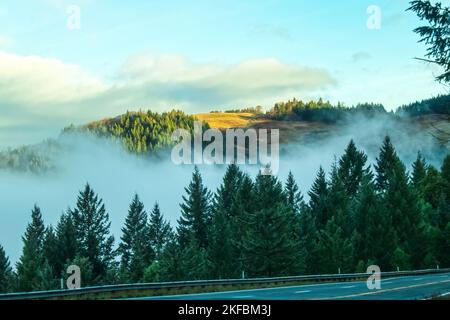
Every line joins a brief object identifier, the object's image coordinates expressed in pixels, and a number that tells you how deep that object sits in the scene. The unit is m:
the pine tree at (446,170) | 97.01
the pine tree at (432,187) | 103.82
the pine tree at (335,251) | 80.25
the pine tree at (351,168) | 111.31
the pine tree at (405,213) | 81.50
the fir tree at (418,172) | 126.31
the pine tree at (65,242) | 85.06
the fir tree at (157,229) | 110.75
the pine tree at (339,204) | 89.50
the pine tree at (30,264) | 85.81
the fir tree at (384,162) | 113.75
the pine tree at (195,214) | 95.25
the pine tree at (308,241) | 84.88
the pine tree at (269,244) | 72.06
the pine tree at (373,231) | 80.44
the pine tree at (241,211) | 85.38
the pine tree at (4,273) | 100.97
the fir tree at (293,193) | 110.58
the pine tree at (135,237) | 104.38
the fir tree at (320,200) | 95.50
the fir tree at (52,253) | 85.31
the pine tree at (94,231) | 88.81
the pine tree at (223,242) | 84.62
